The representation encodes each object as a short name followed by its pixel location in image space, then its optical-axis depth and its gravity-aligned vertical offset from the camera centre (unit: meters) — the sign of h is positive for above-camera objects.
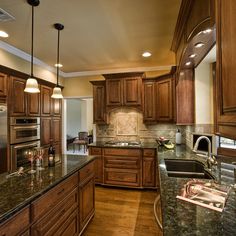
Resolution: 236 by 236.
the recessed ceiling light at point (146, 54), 3.45 +1.38
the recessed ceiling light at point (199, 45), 1.80 +0.82
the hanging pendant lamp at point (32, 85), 2.00 +0.44
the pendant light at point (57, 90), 2.43 +0.48
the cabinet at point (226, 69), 0.67 +0.23
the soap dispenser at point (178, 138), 3.83 -0.35
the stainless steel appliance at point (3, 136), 2.66 -0.20
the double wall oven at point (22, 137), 2.87 -0.25
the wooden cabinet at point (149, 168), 3.50 -0.93
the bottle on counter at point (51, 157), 1.99 -0.40
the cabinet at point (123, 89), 3.89 +0.75
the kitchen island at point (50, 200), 1.13 -0.63
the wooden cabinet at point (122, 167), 3.57 -0.93
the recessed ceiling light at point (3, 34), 2.60 +1.37
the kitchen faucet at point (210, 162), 1.77 -0.41
